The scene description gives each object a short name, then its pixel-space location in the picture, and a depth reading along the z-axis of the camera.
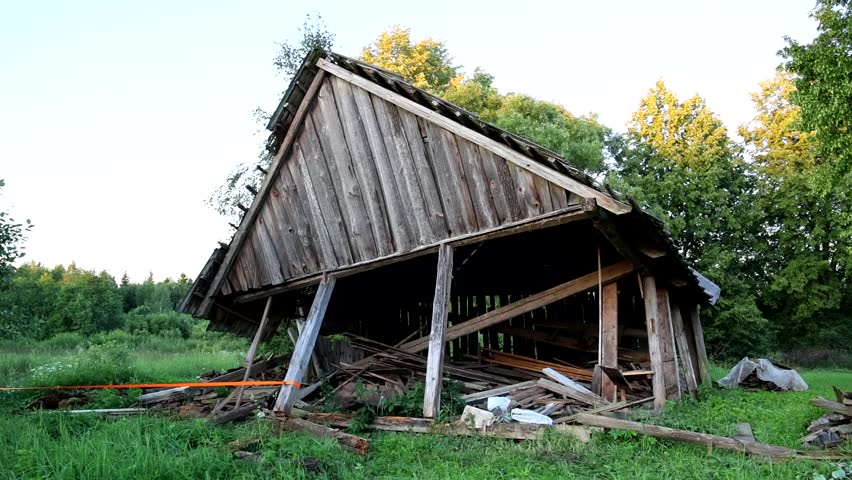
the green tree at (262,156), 22.86
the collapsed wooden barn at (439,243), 8.23
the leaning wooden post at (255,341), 10.84
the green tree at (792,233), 29.81
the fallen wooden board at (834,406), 7.22
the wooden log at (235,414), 8.30
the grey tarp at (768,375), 14.06
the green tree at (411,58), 34.75
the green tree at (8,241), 12.00
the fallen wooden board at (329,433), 6.81
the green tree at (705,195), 30.17
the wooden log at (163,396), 10.14
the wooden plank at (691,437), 5.97
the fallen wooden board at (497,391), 8.69
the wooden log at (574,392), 8.38
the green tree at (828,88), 17.36
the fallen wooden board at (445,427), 6.99
